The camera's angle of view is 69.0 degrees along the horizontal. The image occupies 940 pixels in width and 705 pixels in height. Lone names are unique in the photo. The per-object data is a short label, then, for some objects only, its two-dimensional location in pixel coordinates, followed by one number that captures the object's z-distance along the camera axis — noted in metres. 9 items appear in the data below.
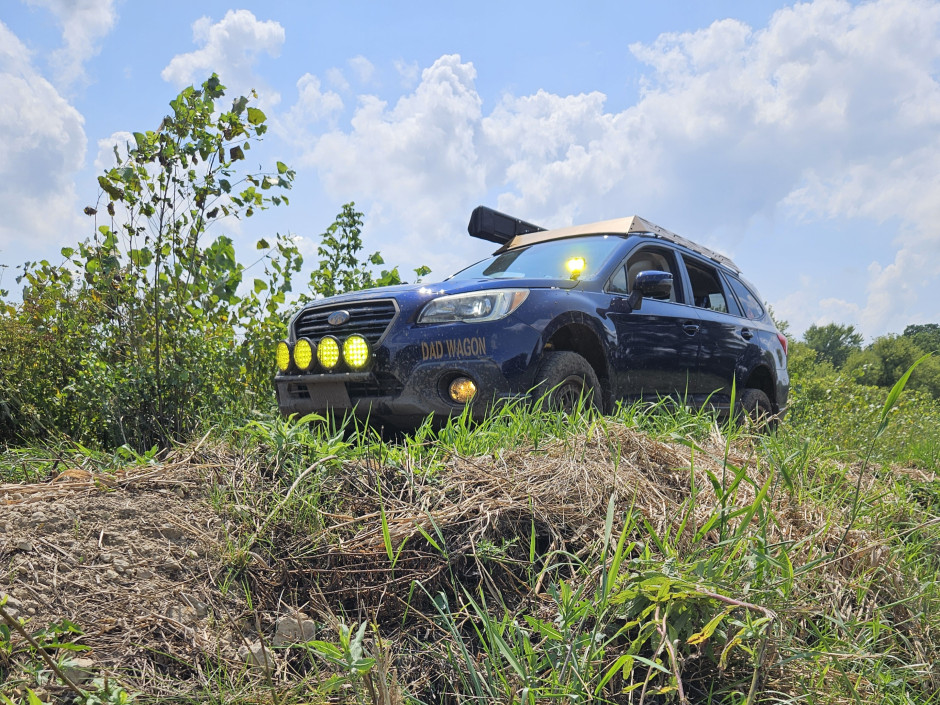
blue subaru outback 3.67
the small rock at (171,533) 2.26
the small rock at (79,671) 1.65
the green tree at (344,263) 7.33
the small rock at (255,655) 1.77
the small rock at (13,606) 1.84
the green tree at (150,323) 4.75
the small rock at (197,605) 1.95
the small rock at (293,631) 1.89
